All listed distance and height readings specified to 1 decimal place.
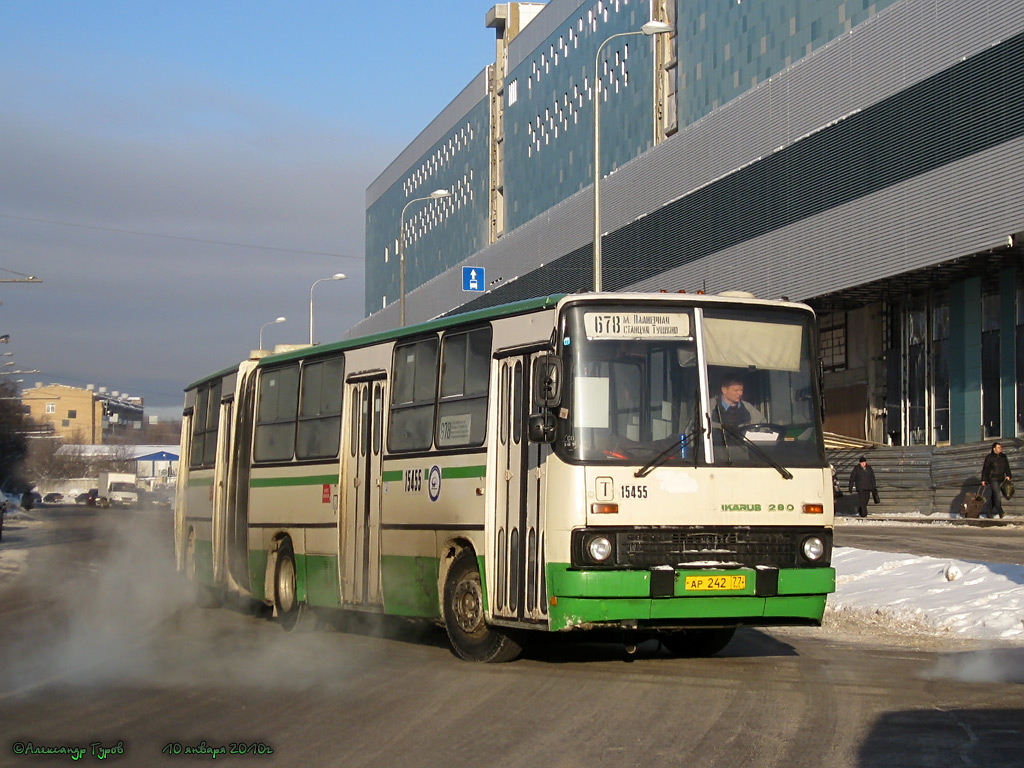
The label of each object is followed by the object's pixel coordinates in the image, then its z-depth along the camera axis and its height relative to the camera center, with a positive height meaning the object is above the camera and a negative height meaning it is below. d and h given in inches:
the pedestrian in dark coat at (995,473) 1259.2 +29.2
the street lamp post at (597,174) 1138.7 +286.6
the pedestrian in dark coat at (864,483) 1453.0 +22.7
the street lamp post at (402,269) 1702.9 +280.4
